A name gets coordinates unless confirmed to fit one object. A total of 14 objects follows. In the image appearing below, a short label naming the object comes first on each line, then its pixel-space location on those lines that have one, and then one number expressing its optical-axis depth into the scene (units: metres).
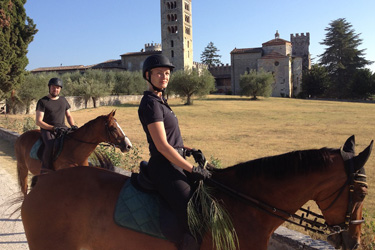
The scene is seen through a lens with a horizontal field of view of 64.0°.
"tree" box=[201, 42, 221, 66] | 96.12
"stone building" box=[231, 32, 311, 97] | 66.81
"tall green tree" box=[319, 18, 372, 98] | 65.56
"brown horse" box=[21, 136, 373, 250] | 2.21
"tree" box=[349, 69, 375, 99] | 56.72
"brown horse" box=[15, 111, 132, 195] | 5.52
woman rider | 2.33
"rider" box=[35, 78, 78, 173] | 5.52
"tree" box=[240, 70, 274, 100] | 54.62
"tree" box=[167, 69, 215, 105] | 46.25
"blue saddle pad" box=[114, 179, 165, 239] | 2.40
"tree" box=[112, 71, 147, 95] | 54.88
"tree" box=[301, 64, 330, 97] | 64.00
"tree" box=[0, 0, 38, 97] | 19.55
